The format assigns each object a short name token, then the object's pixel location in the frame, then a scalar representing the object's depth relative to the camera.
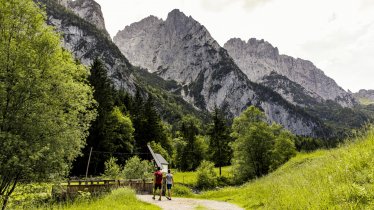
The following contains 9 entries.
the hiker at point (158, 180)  26.22
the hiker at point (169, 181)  26.75
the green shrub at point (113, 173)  48.64
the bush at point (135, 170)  47.62
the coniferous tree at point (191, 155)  98.50
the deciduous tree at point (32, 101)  19.30
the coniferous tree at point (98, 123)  59.09
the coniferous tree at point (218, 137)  88.00
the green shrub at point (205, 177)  64.19
